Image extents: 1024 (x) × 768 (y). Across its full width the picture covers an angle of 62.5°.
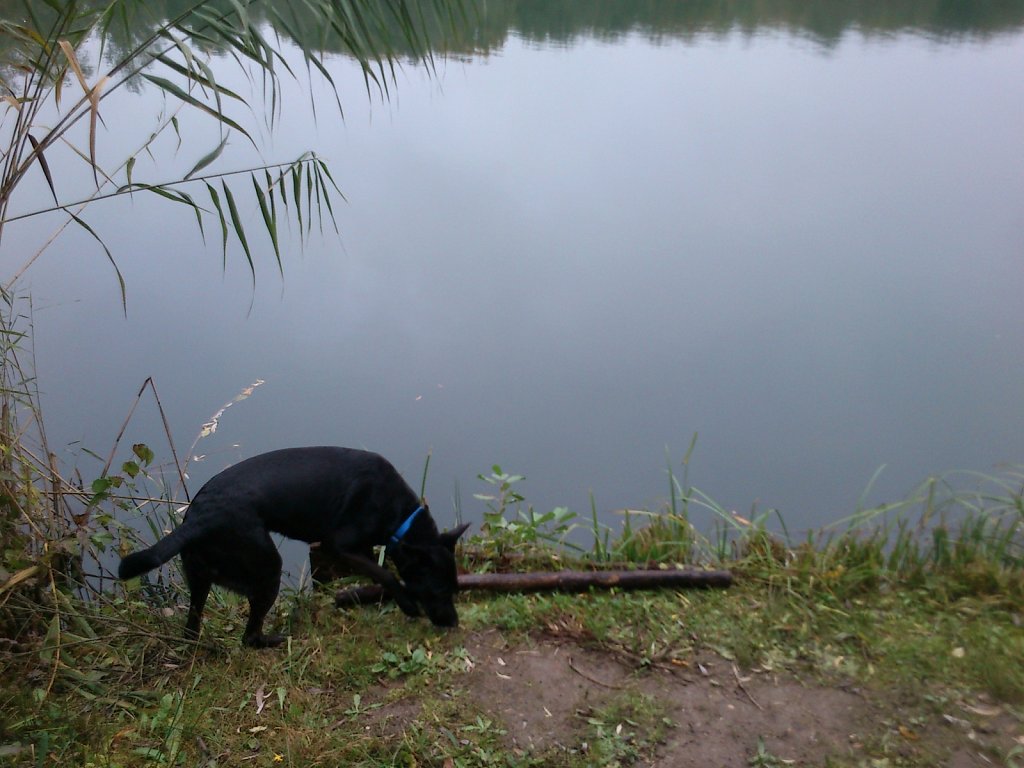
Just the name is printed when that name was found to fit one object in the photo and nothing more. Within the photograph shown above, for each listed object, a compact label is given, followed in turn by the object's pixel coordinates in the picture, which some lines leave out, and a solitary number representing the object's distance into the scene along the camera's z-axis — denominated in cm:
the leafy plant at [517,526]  364
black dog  283
